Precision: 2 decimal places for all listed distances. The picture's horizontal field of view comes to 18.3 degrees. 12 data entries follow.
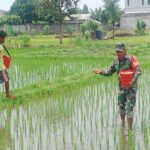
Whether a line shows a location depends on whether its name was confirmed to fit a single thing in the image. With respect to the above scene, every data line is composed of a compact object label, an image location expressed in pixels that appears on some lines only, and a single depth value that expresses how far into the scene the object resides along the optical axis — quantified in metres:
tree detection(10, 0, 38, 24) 44.50
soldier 5.89
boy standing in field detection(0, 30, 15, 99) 7.64
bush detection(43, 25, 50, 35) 39.06
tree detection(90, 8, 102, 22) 39.44
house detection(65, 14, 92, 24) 44.62
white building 39.06
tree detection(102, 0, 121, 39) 34.84
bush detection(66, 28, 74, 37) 34.28
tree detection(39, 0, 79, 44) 26.62
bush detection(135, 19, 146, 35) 31.97
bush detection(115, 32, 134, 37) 32.59
